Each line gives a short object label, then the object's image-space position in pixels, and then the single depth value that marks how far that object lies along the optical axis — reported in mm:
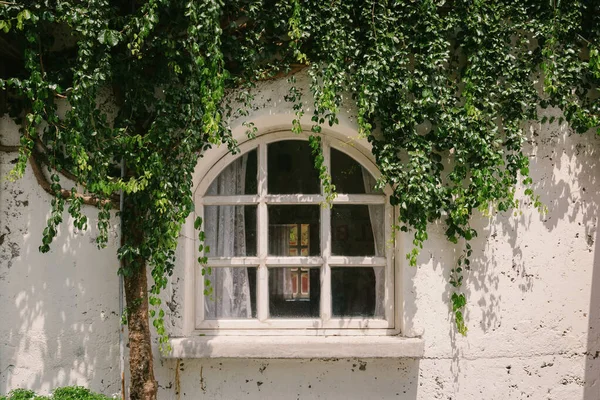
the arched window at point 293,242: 4172
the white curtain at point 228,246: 4184
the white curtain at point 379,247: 4211
